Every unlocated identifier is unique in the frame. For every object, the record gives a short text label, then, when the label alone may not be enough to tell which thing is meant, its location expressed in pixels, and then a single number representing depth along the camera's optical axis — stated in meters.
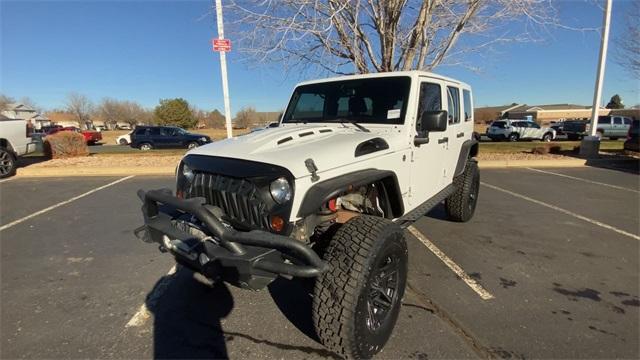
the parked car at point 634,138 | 14.11
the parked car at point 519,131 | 27.19
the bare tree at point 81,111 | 81.44
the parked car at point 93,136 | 32.69
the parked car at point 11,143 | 9.53
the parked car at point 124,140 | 30.00
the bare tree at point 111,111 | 87.94
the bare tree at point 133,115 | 87.75
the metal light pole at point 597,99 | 11.97
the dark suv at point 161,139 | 22.17
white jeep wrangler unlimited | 2.26
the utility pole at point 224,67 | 8.85
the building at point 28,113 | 75.00
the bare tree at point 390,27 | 8.38
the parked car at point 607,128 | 28.08
